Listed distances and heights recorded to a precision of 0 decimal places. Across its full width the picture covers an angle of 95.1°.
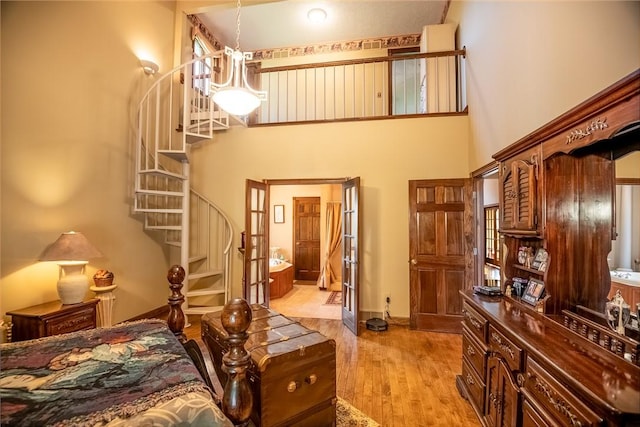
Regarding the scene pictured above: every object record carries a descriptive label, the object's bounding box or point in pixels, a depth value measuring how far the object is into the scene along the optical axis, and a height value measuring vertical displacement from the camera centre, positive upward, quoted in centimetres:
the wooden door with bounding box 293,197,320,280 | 712 -45
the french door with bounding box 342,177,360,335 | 382 -47
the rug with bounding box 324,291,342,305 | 540 -154
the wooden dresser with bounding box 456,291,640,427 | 99 -64
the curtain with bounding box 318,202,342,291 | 664 -64
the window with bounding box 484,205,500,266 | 428 -24
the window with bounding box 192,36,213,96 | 448 +239
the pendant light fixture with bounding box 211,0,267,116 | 254 +109
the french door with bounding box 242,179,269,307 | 390 -37
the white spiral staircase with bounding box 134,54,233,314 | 374 +33
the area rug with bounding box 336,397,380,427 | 203 -142
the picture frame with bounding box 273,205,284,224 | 736 +12
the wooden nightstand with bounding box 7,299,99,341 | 239 -87
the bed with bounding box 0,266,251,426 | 96 -65
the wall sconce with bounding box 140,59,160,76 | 394 +207
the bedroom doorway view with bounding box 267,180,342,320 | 653 -44
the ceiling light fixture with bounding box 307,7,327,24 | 489 +350
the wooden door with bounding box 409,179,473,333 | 378 -41
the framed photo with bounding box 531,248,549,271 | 198 -27
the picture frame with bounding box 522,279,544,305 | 191 -48
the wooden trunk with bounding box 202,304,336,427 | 158 -90
